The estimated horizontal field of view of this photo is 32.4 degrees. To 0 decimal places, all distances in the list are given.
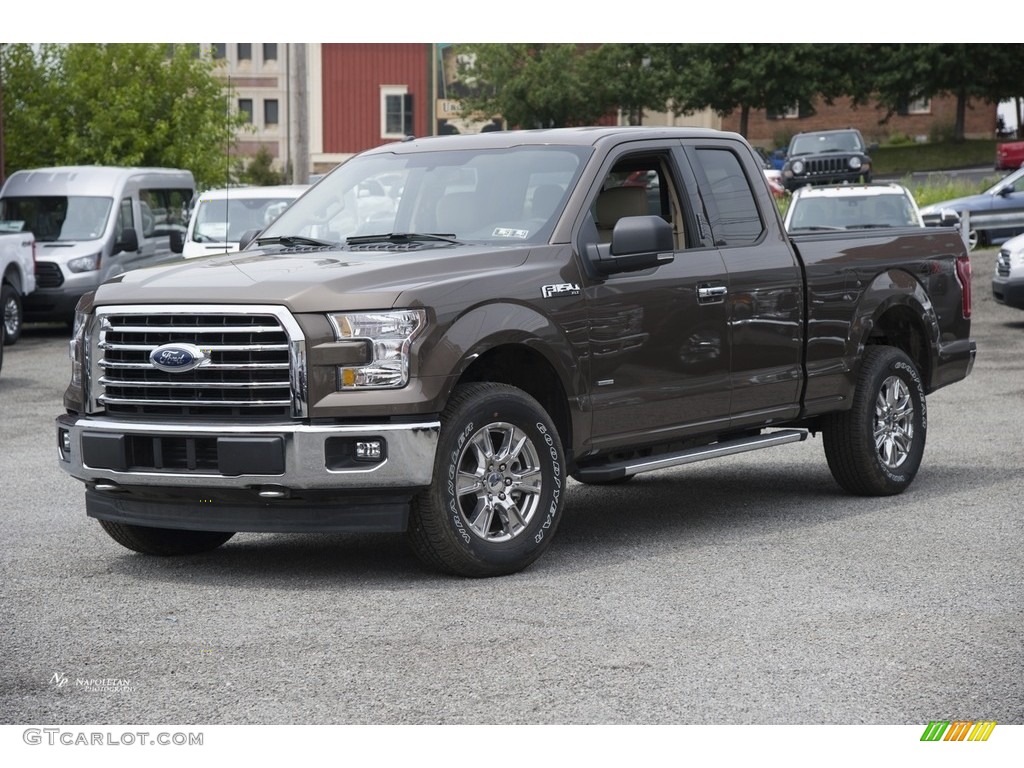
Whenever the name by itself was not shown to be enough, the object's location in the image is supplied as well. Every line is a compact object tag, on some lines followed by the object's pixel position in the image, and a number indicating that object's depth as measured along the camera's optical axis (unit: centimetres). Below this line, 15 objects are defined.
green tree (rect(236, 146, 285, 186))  7038
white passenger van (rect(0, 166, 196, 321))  2345
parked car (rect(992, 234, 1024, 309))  2105
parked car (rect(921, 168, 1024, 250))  2915
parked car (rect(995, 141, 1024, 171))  5116
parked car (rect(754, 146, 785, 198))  4191
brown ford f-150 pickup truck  712
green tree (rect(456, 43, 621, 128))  6431
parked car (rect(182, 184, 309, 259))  2244
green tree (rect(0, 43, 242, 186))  3481
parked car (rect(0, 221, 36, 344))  2097
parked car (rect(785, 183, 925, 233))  2069
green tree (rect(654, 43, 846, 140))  6272
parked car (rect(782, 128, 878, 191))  3806
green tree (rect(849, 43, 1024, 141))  6147
